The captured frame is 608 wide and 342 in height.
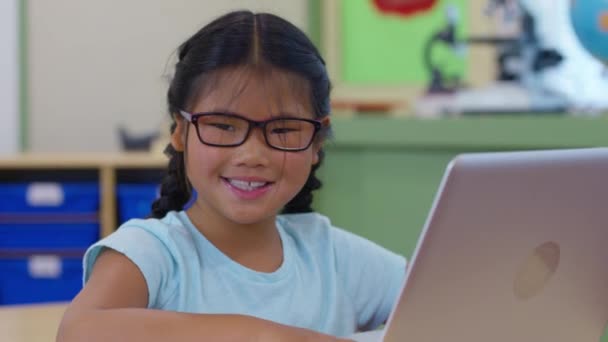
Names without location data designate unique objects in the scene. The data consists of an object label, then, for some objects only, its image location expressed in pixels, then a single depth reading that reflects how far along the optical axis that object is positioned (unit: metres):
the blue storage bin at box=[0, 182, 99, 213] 2.88
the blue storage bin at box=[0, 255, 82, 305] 2.92
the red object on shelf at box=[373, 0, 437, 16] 2.84
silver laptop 0.63
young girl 0.89
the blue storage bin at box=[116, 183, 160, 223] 2.87
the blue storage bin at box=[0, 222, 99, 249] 2.91
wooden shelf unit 2.83
